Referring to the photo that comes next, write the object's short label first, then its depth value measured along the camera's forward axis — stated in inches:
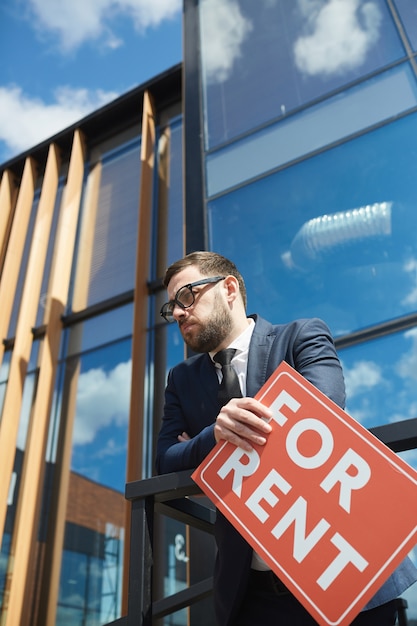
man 44.9
